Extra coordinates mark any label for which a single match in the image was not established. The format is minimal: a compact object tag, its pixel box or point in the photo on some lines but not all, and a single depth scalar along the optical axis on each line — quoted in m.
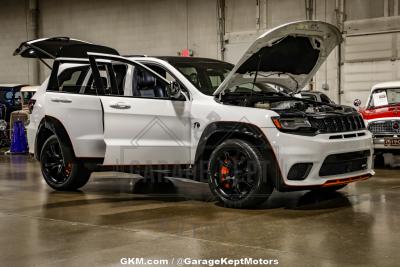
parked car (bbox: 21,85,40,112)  19.65
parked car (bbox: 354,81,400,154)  11.17
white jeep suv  6.52
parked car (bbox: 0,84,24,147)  20.40
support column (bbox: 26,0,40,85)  25.67
